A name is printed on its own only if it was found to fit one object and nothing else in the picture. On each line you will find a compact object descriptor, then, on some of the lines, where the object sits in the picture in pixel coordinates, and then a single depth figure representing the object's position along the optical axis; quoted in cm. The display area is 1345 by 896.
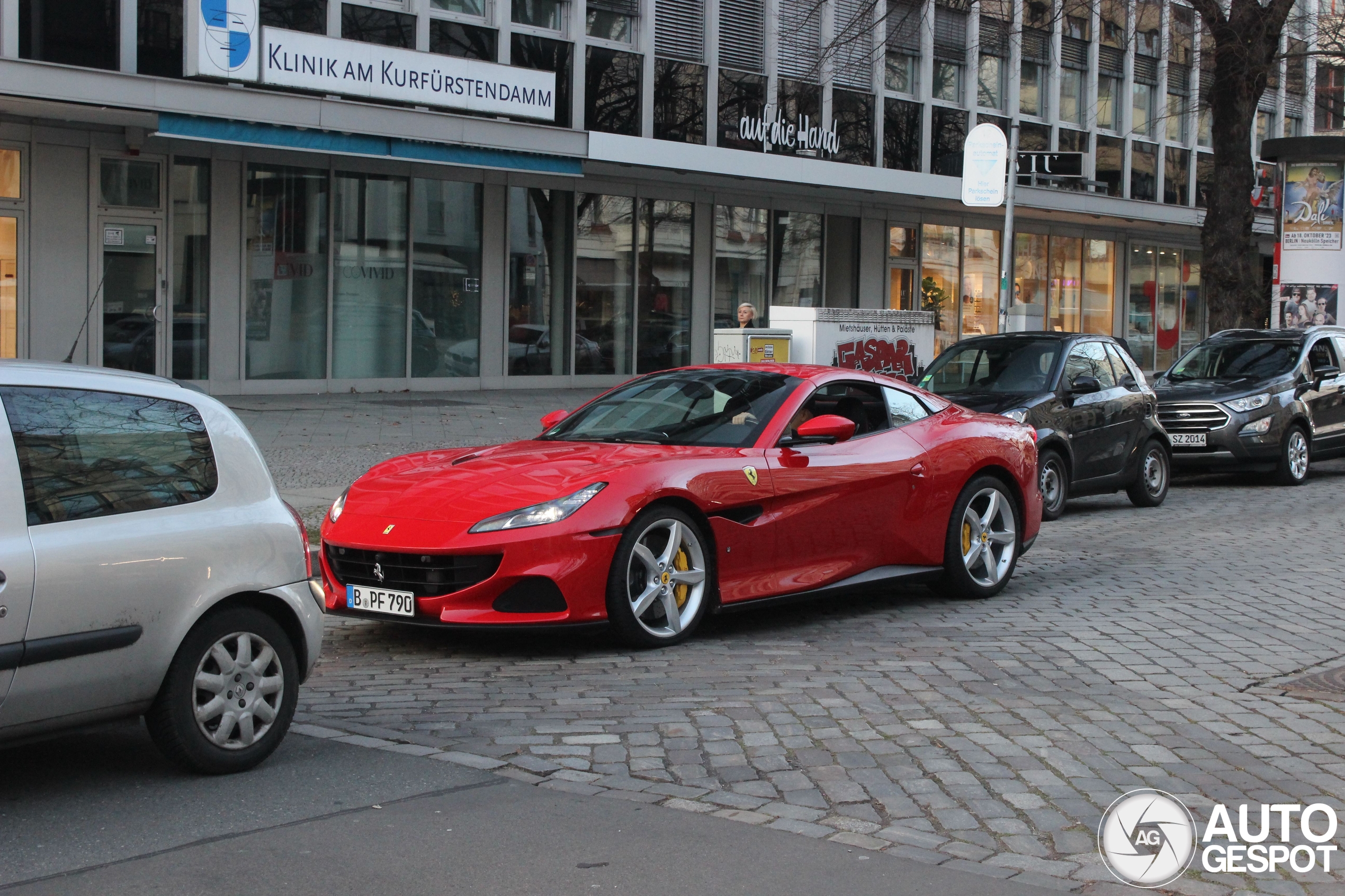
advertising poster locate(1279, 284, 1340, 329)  2480
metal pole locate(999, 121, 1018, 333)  1641
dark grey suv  1631
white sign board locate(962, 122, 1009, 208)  1802
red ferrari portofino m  694
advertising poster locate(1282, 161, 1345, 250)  2458
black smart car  1317
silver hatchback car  459
